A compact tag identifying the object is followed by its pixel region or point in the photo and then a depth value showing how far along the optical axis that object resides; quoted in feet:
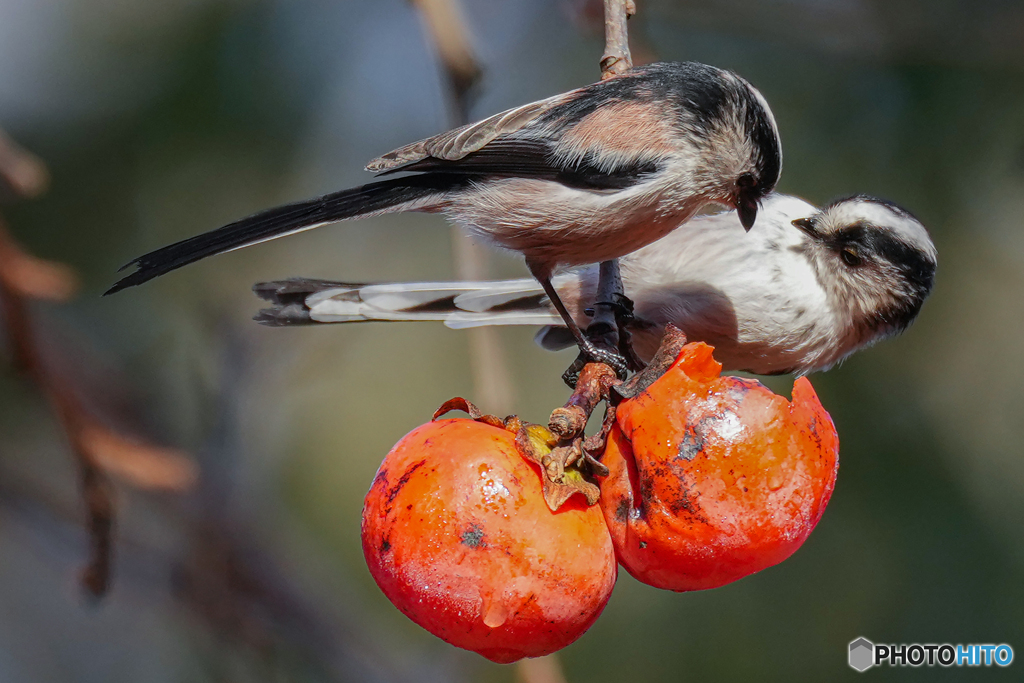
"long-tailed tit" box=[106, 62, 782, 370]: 9.05
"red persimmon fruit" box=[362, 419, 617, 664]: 8.66
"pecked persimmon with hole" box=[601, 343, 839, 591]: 8.68
